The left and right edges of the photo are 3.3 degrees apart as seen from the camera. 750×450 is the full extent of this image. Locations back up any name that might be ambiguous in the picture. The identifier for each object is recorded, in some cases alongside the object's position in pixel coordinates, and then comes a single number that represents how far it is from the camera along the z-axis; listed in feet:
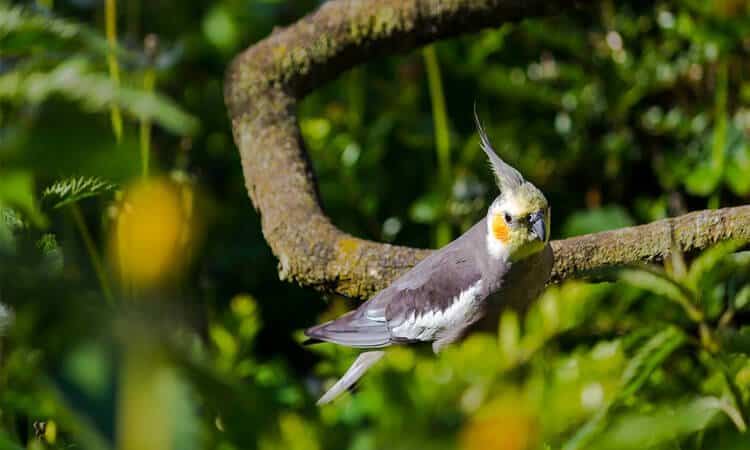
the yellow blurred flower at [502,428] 18.82
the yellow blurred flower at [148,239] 26.31
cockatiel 30.58
